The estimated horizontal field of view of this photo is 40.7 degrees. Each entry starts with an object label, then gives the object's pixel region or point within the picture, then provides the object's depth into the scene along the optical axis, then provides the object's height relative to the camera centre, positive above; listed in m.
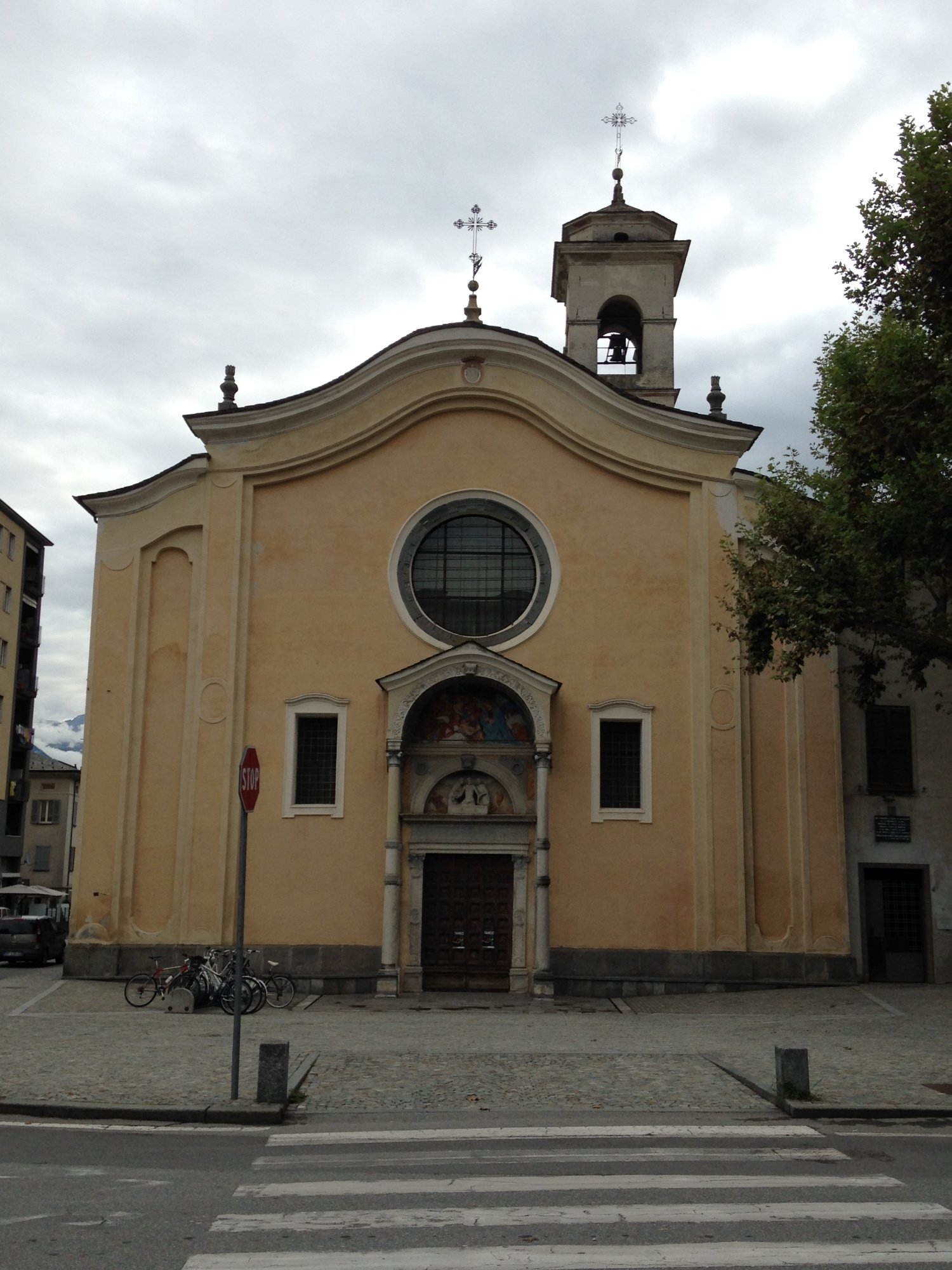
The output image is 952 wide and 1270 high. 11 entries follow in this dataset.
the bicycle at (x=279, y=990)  20.19 -1.96
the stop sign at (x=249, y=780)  11.45 +0.73
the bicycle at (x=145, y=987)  19.86 -1.93
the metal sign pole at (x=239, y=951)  10.81 -0.75
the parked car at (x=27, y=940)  30.41 -1.86
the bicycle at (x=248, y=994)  19.17 -1.93
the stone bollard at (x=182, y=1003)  19.08 -2.05
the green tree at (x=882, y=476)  17.42 +5.74
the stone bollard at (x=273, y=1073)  10.79 -1.73
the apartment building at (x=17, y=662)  58.53 +9.23
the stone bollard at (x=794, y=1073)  11.32 -1.74
